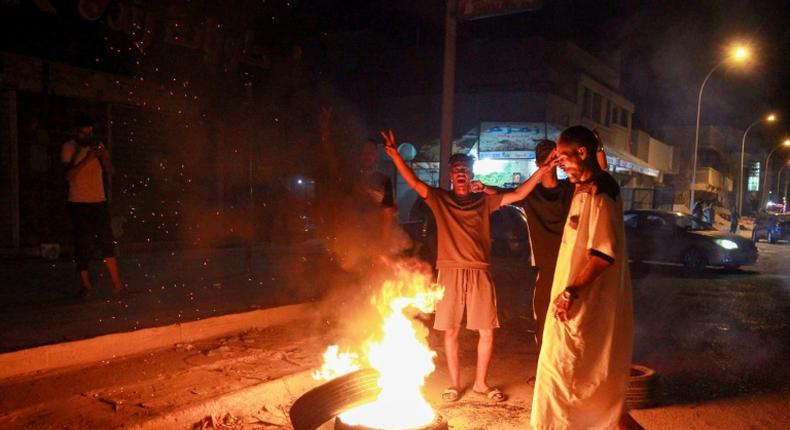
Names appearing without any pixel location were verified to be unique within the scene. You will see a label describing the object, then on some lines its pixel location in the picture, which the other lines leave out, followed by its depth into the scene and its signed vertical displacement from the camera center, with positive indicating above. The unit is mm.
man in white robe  3193 -792
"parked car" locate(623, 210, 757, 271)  14234 -1295
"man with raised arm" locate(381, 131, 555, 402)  4570 -514
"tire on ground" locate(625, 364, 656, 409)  4520 -1564
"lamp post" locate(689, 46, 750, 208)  22562 +5366
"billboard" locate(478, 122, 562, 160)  20781 +1682
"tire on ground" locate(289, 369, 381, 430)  3381 -1303
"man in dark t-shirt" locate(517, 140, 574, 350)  4883 -302
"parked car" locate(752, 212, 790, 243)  26119 -1545
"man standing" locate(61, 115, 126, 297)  6574 -225
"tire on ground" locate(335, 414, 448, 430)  3428 -1441
